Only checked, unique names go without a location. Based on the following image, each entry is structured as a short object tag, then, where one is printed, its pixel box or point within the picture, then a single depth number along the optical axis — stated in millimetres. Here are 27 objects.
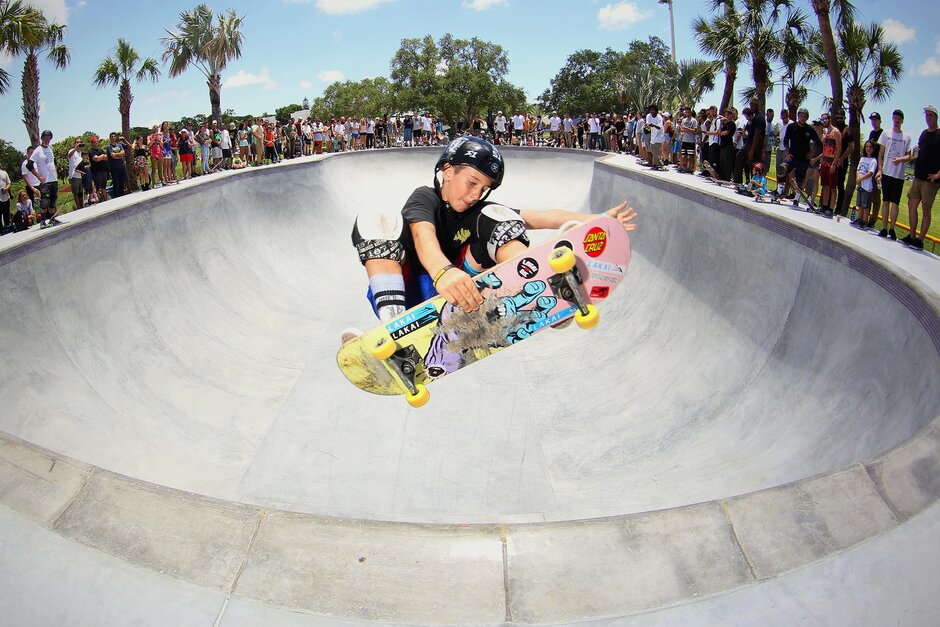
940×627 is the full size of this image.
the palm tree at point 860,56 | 16031
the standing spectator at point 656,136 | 15570
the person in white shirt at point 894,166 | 7258
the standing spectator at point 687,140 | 13797
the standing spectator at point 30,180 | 10000
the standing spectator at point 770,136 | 11891
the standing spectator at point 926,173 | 6621
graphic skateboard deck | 4078
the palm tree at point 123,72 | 26406
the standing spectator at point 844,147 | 8703
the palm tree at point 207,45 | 29266
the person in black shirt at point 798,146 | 9719
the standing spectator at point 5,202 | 9609
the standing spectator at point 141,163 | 13852
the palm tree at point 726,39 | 21391
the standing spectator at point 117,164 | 12112
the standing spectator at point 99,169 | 11859
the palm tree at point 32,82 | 21125
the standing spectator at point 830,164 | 8727
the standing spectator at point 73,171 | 11445
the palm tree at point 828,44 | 12906
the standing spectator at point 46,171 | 9945
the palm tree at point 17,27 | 18219
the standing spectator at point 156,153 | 13688
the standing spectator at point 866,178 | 7723
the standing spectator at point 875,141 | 7854
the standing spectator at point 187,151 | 14990
